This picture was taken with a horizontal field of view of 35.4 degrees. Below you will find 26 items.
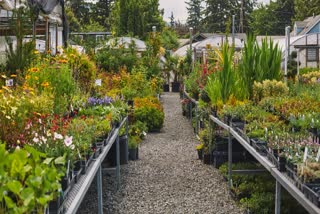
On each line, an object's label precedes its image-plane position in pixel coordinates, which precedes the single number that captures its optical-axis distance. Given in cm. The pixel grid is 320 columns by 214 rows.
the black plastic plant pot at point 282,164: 345
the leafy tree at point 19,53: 766
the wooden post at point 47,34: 990
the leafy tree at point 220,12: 5103
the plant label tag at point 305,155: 320
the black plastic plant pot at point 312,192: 266
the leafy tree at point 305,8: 4059
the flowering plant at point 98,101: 640
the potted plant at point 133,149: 754
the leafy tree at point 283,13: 4628
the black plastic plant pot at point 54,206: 246
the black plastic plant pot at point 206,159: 714
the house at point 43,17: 891
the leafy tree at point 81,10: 4025
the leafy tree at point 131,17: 2661
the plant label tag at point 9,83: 495
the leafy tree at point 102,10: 4103
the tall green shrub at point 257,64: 689
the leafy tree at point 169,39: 2846
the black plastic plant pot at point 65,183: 285
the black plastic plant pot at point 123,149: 685
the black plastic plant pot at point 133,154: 758
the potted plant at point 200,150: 738
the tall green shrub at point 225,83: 701
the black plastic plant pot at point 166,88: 2193
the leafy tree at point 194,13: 6091
